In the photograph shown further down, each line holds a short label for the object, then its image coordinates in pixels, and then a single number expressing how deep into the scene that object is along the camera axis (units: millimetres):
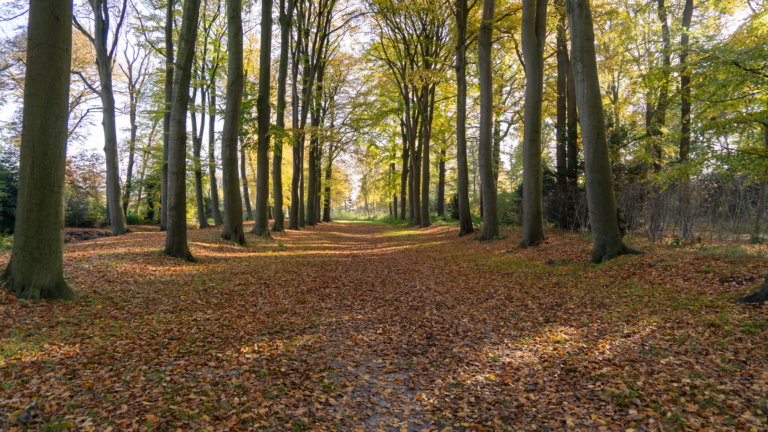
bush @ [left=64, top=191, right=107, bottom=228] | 20956
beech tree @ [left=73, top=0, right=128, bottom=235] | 15086
